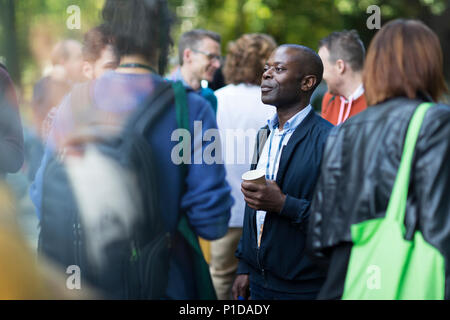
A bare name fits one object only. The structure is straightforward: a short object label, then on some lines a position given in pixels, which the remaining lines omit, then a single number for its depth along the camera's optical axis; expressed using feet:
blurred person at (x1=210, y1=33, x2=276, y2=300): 14.30
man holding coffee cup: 8.59
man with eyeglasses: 16.83
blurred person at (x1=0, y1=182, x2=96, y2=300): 8.35
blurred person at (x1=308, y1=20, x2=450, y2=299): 6.50
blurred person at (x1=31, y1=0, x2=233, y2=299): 7.63
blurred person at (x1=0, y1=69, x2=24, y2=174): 9.29
